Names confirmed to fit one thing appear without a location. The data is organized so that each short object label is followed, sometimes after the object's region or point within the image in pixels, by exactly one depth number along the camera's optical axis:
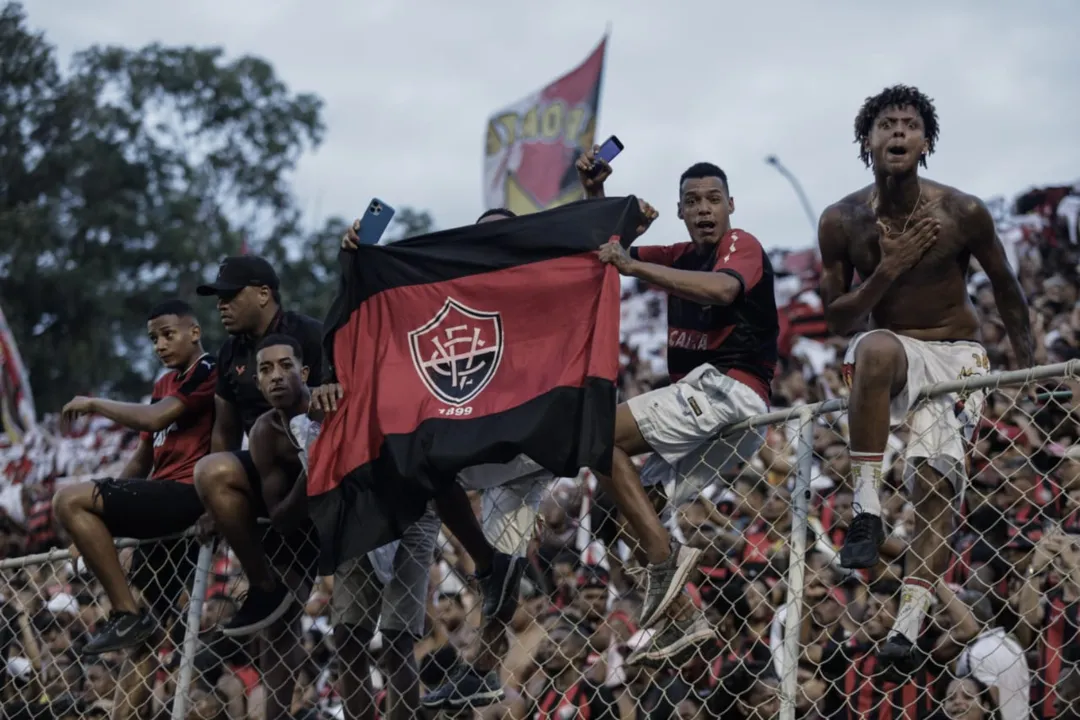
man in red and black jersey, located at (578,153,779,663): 5.21
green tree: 28.84
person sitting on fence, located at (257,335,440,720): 5.94
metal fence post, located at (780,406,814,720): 4.78
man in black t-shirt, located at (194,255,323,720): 6.07
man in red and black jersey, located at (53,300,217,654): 6.38
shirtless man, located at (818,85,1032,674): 4.92
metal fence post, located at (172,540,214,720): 5.92
